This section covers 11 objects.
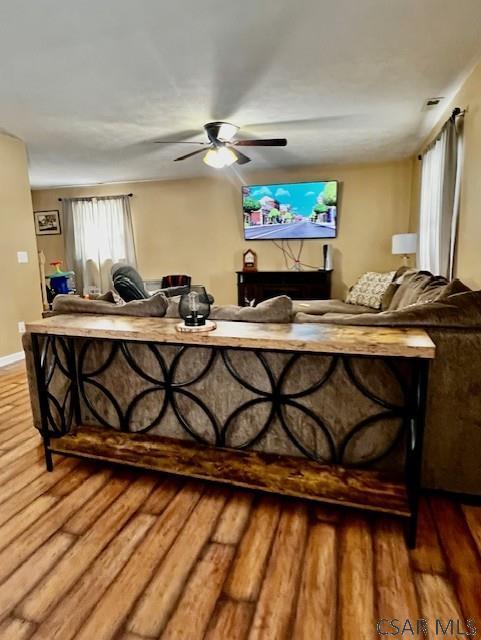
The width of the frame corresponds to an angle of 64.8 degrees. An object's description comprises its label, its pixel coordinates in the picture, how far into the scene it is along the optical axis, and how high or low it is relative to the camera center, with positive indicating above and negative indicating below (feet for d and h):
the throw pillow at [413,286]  9.09 -0.75
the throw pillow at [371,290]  14.13 -1.22
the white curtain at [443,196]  9.68 +1.67
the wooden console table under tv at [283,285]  18.28 -1.20
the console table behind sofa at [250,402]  5.31 -2.37
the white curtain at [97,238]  21.81 +1.56
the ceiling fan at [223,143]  11.46 +3.63
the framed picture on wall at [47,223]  23.32 +2.63
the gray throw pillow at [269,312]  6.40 -0.88
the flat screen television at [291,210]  18.45 +2.48
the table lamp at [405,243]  14.07 +0.53
